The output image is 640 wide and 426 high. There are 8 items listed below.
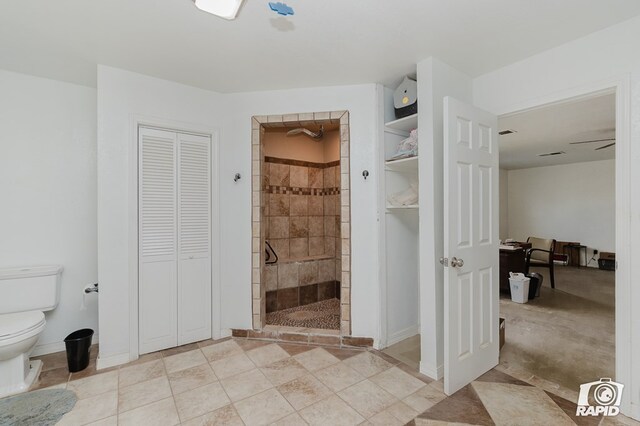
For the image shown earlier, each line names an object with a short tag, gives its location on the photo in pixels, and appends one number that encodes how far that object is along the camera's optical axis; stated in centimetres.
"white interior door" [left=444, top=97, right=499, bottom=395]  196
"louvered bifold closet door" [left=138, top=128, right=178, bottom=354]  253
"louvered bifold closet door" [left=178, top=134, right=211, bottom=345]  270
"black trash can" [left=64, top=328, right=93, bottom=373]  226
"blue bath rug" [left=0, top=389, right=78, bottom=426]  174
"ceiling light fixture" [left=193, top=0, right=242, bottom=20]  147
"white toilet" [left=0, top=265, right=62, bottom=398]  196
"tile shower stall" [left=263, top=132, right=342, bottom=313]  385
